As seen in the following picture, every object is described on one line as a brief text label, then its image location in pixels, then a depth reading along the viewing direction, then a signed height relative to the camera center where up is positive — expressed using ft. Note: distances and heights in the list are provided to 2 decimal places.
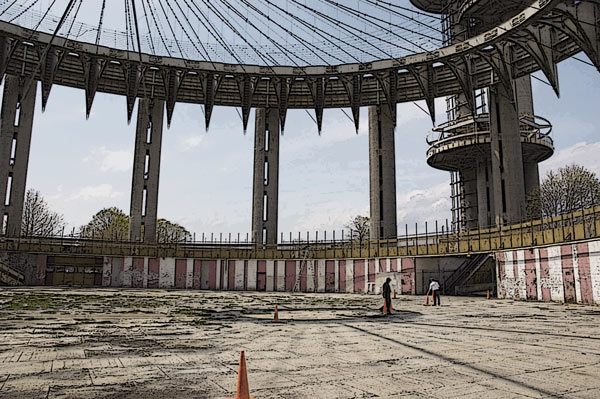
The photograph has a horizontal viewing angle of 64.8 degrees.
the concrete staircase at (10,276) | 152.97 -0.72
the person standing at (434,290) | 91.20 -2.66
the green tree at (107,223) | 261.65 +29.87
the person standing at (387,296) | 72.23 -3.03
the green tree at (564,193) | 163.12 +29.59
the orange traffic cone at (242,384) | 20.21 -4.65
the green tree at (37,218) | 222.28 +26.99
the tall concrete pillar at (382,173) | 185.68 +40.86
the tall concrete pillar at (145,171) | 183.93 +40.80
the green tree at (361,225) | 271.28 +30.07
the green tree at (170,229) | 301.71 +29.91
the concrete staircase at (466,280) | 137.28 -1.09
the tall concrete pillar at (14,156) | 164.76 +41.09
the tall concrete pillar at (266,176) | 195.21 +41.08
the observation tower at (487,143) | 161.27 +50.70
